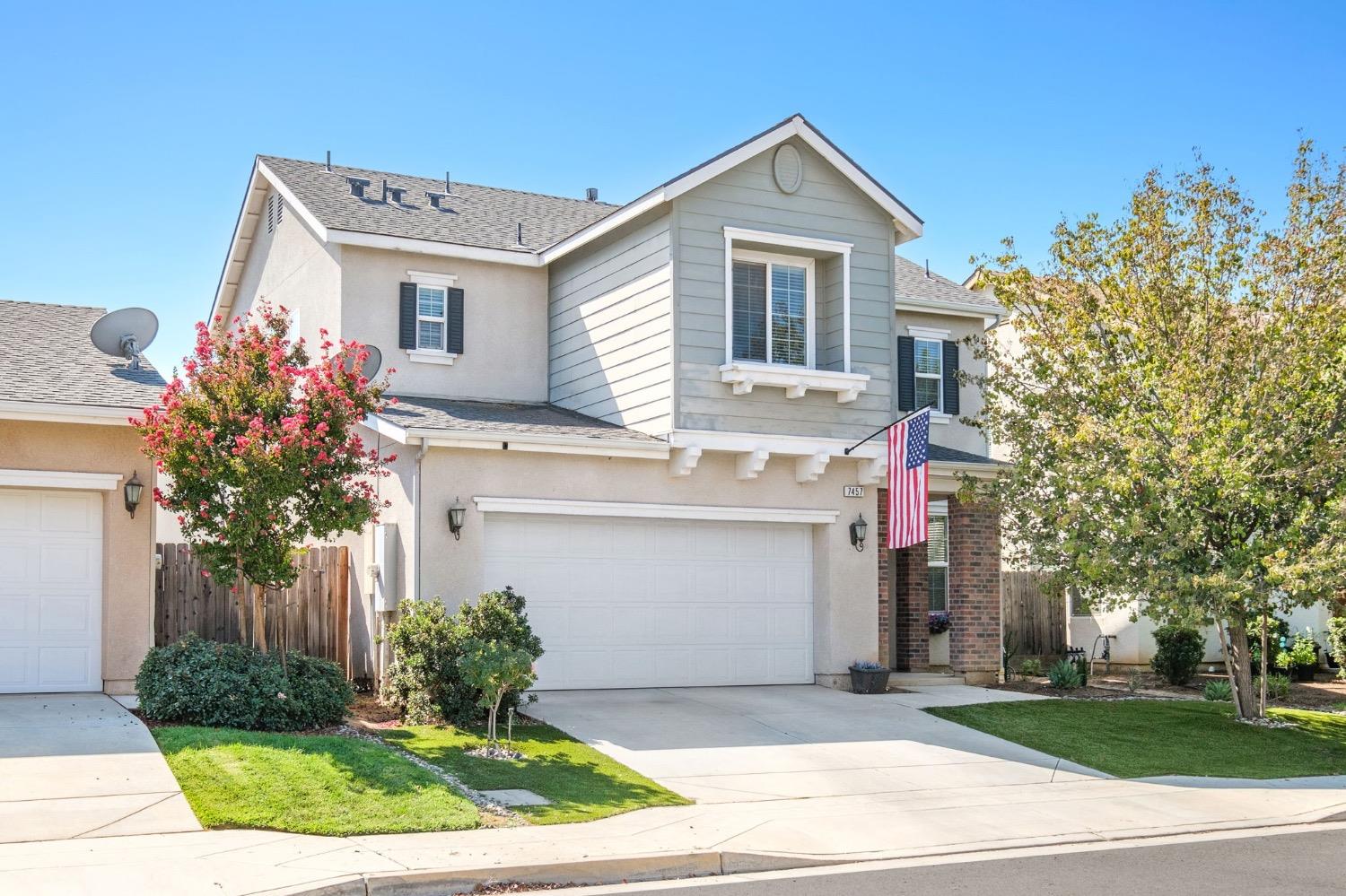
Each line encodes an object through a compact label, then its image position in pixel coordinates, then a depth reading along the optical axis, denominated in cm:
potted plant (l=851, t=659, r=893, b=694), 1822
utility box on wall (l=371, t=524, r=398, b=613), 1605
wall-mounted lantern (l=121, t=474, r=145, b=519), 1528
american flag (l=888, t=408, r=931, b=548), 1598
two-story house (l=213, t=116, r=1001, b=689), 1669
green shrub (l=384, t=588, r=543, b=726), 1425
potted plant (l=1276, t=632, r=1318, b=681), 2252
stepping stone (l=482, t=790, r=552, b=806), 1099
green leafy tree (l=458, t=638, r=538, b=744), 1308
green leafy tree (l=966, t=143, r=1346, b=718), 1541
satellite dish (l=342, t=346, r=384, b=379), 1808
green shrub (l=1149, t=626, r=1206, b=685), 2098
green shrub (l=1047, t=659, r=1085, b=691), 1988
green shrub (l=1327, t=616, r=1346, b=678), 2197
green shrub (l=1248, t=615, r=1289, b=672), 2008
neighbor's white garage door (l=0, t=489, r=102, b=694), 1495
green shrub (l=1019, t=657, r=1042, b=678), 2155
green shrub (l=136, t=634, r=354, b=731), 1295
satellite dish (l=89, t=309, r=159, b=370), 1683
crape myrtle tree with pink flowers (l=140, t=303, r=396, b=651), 1342
